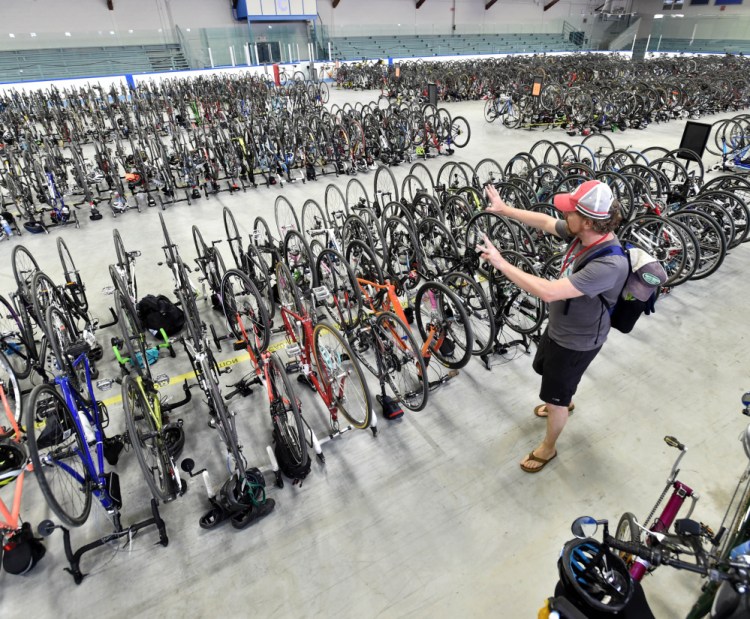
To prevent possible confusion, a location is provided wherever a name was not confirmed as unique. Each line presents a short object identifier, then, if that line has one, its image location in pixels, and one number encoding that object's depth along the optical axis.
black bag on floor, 4.30
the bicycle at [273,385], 2.72
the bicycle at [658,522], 1.72
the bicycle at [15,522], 2.38
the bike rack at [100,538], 2.26
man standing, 2.08
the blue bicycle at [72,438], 2.29
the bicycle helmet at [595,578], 1.26
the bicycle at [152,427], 2.35
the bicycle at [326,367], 2.95
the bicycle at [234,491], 2.48
